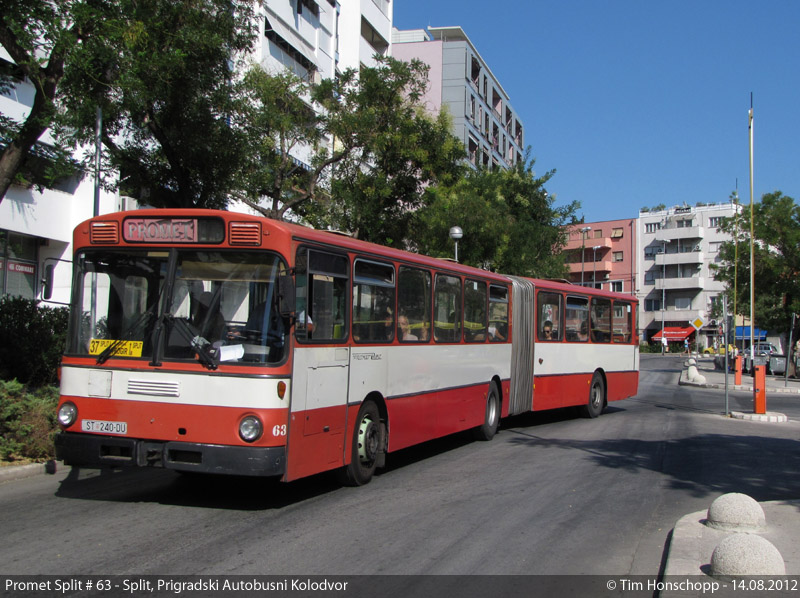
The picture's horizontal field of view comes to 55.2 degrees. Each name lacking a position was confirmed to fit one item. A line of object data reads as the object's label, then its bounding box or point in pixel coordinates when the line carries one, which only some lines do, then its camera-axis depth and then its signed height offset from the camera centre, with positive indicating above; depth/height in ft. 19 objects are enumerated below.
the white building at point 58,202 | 69.00 +11.66
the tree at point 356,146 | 65.62 +16.34
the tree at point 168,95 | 36.42 +12.16
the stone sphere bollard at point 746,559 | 17.24 -5.00
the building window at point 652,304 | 330.13 +13.83
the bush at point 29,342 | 44.06 -1.16
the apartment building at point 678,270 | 319.06 +28.47
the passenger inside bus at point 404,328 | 33.82 +0.10
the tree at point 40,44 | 33.78 +12.43
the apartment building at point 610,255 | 332.80 +35.37
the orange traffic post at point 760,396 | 62.23 -4.75
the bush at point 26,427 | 31.27 -4.37
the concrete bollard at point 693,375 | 110.77 -5.59
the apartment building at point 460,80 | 192.13 +65.48
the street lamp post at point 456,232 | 73.07 +9.51
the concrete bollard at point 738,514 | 21.67 -5.03
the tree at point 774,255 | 140.87 +15.76
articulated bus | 23.53 -0.73
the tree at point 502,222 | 89.92 +14.24
